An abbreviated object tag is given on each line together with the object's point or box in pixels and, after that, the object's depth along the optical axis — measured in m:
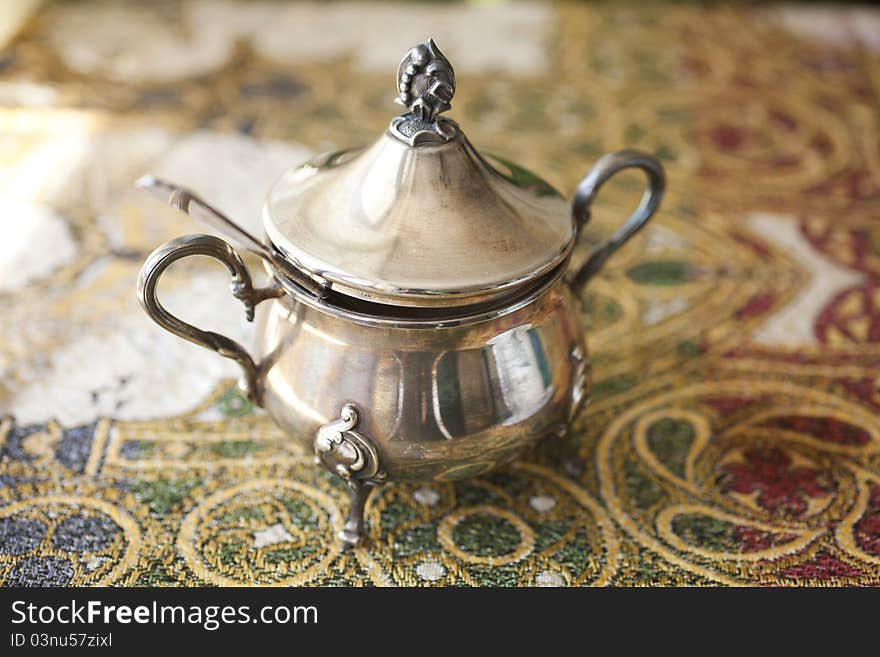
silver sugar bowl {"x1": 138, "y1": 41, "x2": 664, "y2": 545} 0.33
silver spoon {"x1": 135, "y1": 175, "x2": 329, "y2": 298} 0.32
